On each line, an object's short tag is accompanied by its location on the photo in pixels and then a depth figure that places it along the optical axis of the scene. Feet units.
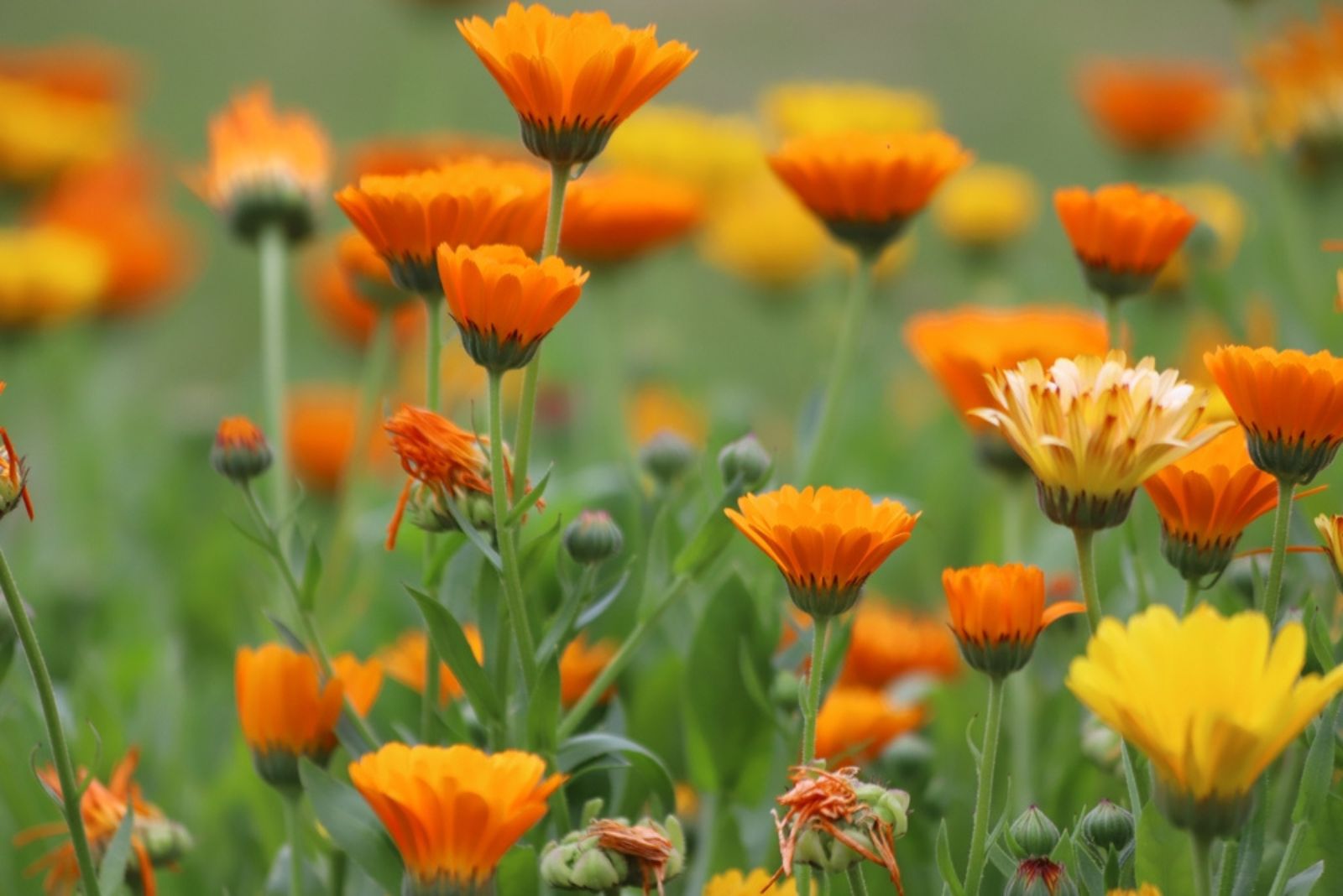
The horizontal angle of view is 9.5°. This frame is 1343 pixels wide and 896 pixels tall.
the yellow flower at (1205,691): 5.67
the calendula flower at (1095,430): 5.83
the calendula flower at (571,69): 5.94
